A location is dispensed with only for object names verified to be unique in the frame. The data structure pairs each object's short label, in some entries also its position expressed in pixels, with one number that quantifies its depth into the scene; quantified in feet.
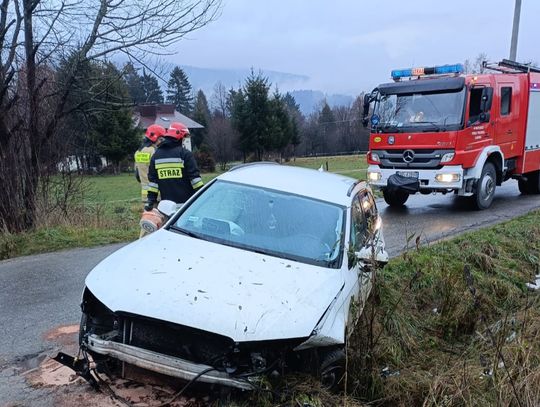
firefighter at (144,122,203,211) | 17.38
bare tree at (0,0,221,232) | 25.50
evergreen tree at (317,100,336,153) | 193.98
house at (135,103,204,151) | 174.03
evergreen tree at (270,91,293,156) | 127.03
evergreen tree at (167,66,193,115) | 217.15
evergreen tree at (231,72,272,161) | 124.06
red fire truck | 30.25
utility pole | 50.83
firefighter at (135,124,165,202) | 21.48
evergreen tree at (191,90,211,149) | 171.14
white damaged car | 8.59
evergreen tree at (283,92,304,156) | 146.02
